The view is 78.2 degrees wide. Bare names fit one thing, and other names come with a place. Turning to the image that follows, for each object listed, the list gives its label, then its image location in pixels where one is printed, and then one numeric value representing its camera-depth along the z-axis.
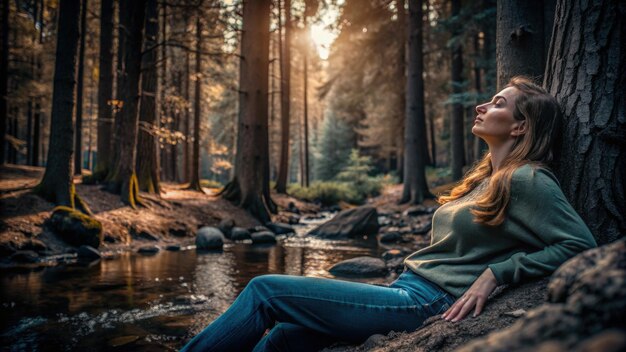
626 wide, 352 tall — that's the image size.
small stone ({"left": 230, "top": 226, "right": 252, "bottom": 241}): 10.00
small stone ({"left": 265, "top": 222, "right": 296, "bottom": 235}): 11.20
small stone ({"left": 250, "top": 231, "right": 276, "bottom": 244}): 9.55
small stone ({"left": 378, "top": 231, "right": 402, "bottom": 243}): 9.62
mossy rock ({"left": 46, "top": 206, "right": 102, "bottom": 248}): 7.32
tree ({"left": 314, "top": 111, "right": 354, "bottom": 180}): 36.06
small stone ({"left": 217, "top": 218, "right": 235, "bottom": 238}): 10.36
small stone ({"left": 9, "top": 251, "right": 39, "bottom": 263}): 6.37
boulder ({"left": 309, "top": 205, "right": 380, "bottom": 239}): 10.66
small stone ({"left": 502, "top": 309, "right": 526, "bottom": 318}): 1.77
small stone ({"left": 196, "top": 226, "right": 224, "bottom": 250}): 8.59
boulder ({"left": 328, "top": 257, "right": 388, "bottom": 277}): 5.95
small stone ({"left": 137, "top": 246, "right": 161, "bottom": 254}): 7.87
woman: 1.89
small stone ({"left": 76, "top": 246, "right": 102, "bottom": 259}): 6.98
